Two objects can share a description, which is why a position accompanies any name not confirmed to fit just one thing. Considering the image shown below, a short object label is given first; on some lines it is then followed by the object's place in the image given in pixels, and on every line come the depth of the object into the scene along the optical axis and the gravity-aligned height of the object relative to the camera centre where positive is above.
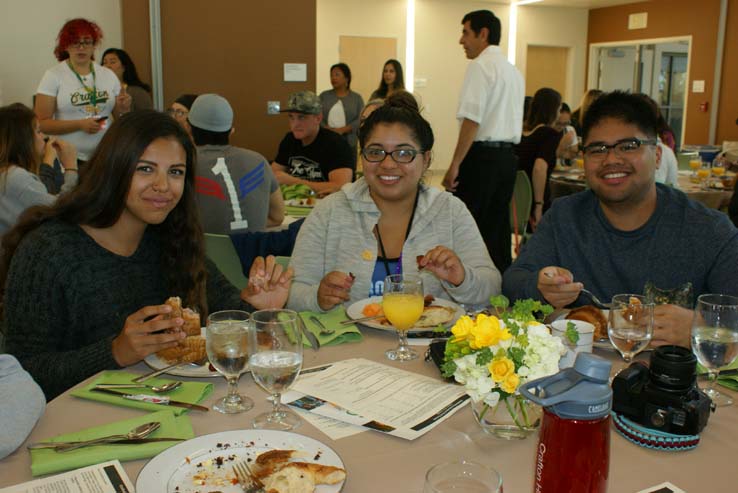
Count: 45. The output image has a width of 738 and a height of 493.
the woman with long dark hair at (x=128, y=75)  5.88 +0.44
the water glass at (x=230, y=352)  1.31 -0.46
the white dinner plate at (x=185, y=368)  1.50 -0.57
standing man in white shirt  4.89 -0.04
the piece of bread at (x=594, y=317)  1.66 -0.48
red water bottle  0.86 -0.40
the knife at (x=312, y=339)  1.56 -0.52
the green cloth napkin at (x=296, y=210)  3.83 -0.50
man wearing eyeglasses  1.99 -0.32
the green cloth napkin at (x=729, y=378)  1.44 -0.55
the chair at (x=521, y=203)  4.91 -0.57
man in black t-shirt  4.45 -0.18
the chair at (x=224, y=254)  2.89 -0.57
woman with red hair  4.97 +0.24
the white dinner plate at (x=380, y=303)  1.78 -0.53
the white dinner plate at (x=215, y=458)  1.04 -0.57
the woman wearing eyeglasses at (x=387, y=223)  2.27 -0.34
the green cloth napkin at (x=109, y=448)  1.10 -0.57
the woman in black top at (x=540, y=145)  5.81 -0.15
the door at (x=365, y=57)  11.70 +1.26
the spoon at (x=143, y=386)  1.42 -0.57
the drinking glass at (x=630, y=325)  1.42 -0.43
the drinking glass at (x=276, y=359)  1.25 -0.45
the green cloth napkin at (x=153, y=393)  1.34 -0.57
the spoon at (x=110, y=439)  1.14 -0.56
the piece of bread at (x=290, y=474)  1.00 -0.55
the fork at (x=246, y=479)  1.04 -0.57
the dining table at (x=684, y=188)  4.81 -0.44
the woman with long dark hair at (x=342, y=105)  7.92 +0.26
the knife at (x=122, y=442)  1.15 -0.57
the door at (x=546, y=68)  13.27 +1.25
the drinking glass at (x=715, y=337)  1.32 -0.42
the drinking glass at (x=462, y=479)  0.82 -0.45
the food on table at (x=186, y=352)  1.55 -0.54
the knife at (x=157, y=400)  1.34 -0.57
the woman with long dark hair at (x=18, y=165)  3.53 -0.23
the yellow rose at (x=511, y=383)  1.09 -0.42
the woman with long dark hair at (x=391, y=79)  8.17 +0.61
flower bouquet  1.10 -0.39
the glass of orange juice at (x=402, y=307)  1.63 -0.45
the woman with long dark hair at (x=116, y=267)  1.59 -0.41
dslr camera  1.16 -0.48
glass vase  1.22 -0.54
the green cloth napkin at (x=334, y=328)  1.72 -0.55
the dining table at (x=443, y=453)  1.08 -0.58
